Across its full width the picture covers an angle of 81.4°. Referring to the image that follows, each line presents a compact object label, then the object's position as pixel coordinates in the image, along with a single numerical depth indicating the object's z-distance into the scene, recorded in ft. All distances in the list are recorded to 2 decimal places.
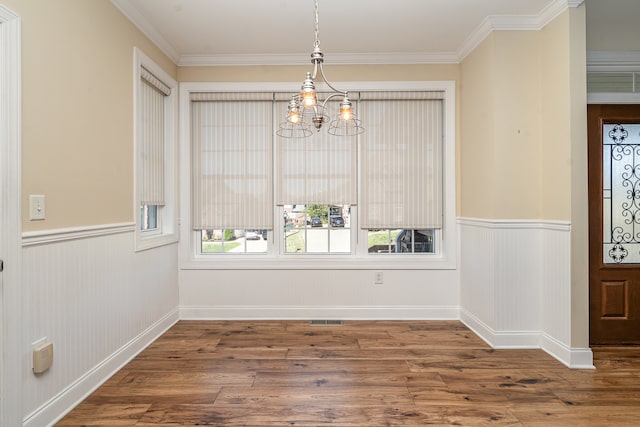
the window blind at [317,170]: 12.84
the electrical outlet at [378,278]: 12.84
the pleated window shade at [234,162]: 12.89
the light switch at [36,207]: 6.31
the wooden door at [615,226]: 10.20
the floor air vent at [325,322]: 12.26
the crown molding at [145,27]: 9.14
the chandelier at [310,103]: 6.15
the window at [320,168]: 12.80
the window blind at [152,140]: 10.75
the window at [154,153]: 10.05
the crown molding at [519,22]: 9.52
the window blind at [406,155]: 12.81
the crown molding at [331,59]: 12.43
